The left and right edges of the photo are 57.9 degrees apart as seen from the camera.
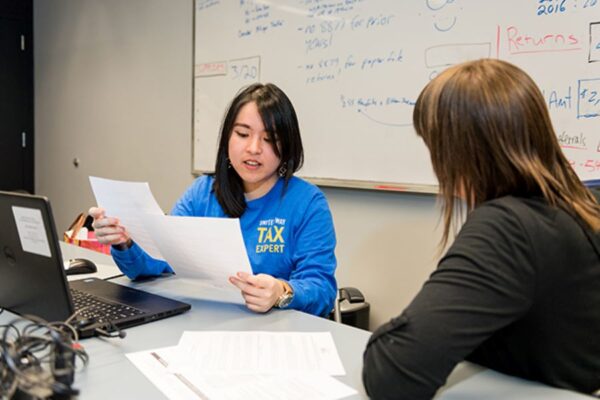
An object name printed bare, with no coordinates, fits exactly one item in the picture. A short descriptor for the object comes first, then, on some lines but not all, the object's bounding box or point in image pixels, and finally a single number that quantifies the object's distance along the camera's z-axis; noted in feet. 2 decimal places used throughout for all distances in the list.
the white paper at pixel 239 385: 2.70
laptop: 3.20
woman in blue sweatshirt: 4.69
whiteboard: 5.69
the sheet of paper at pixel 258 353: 3.03
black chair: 7.09
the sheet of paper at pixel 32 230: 3.17
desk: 2.75
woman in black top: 2.39
